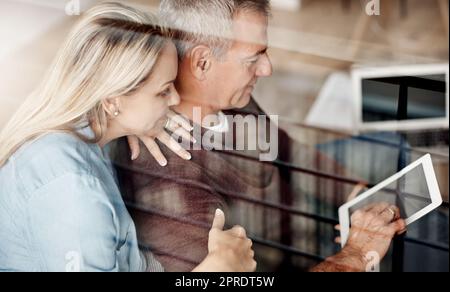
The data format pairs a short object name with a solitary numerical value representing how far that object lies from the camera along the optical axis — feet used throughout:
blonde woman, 7.89
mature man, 8.25
